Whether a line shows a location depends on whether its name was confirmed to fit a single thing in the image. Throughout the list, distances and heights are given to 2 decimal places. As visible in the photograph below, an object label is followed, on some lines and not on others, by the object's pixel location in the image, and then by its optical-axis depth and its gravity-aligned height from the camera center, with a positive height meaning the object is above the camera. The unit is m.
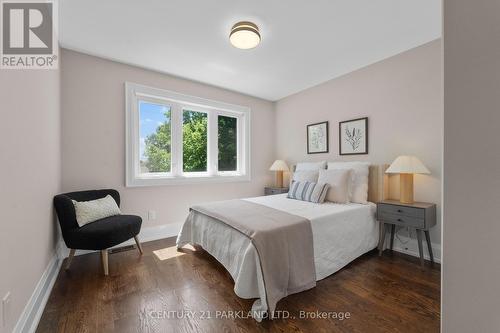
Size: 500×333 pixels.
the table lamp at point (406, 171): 2.28 -0.06
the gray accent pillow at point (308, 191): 2.71 -0.35
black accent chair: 2.01 -0.64
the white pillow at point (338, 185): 2.69 -0.25
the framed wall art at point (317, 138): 3.51 +0.48
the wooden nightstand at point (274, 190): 3.94 -0.47
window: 3.01 +0.44
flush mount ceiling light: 2.01 +1.26
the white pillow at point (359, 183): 2.76 -0.23
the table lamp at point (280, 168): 4.05 -0.05
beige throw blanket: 1.60 -0.67
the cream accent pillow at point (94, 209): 2.16 -0.48
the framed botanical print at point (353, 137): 3.01 +0.43
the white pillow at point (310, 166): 3.32 -0.01
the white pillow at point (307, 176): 3.11 -0.16
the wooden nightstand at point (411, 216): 2.20 -0.55
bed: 1.60 -0.73
